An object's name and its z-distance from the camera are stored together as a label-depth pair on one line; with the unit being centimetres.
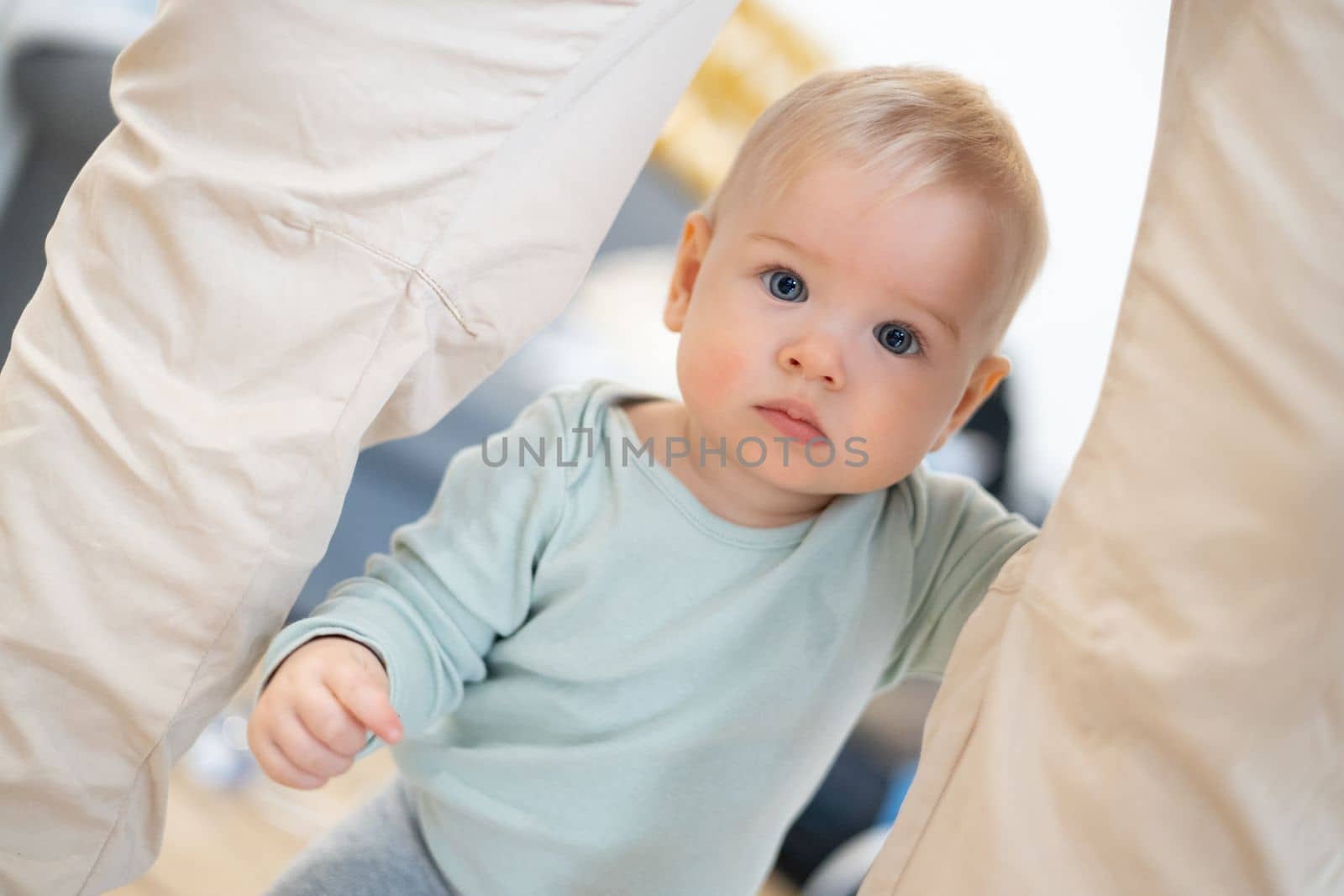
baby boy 76
